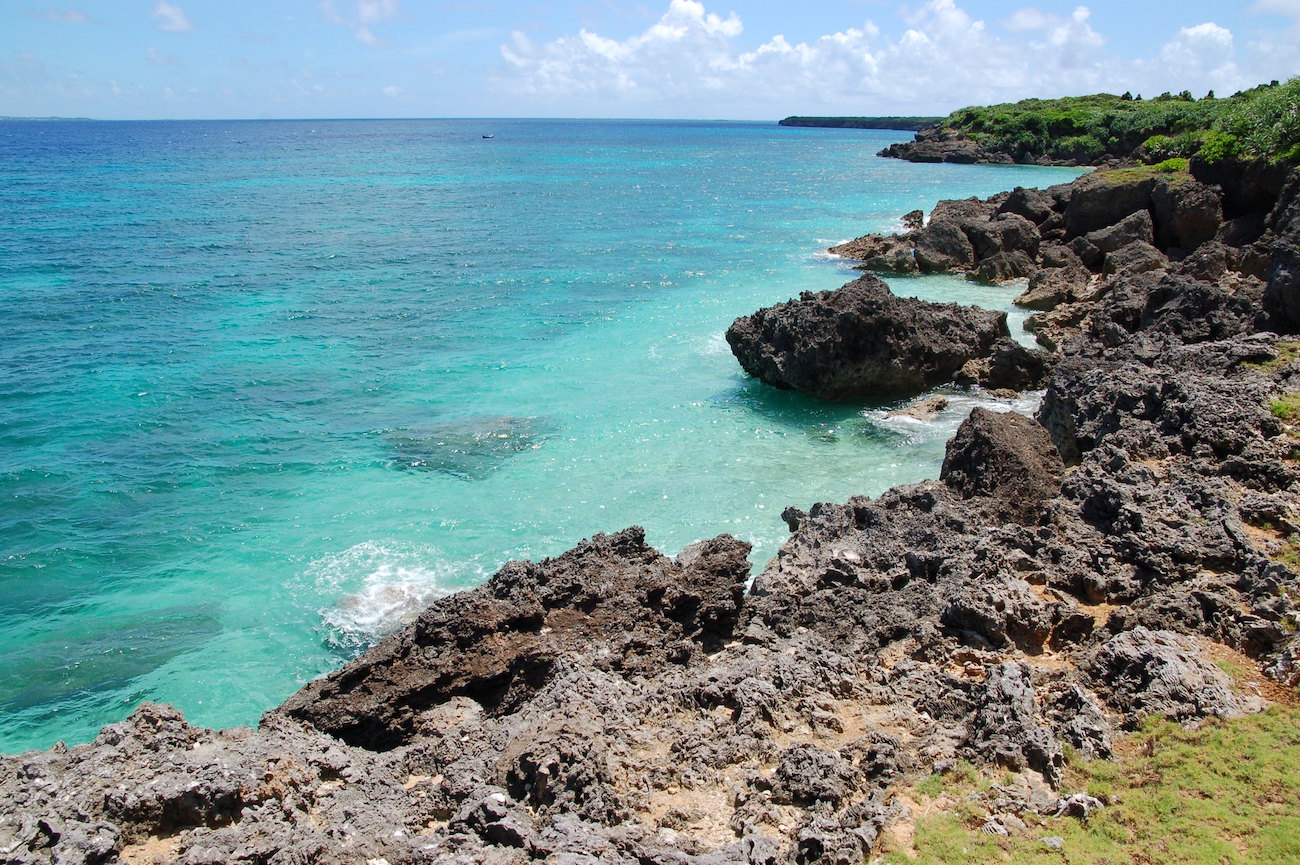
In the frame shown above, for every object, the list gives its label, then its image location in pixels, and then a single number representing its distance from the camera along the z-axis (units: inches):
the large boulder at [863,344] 1055.0
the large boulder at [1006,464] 598.9
